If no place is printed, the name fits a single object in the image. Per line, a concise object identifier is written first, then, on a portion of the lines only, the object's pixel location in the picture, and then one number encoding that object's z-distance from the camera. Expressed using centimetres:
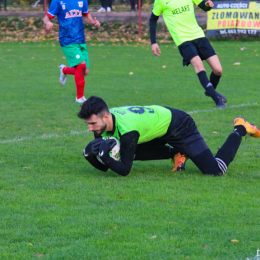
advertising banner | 4097
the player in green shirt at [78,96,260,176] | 1032
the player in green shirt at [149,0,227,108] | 1869
